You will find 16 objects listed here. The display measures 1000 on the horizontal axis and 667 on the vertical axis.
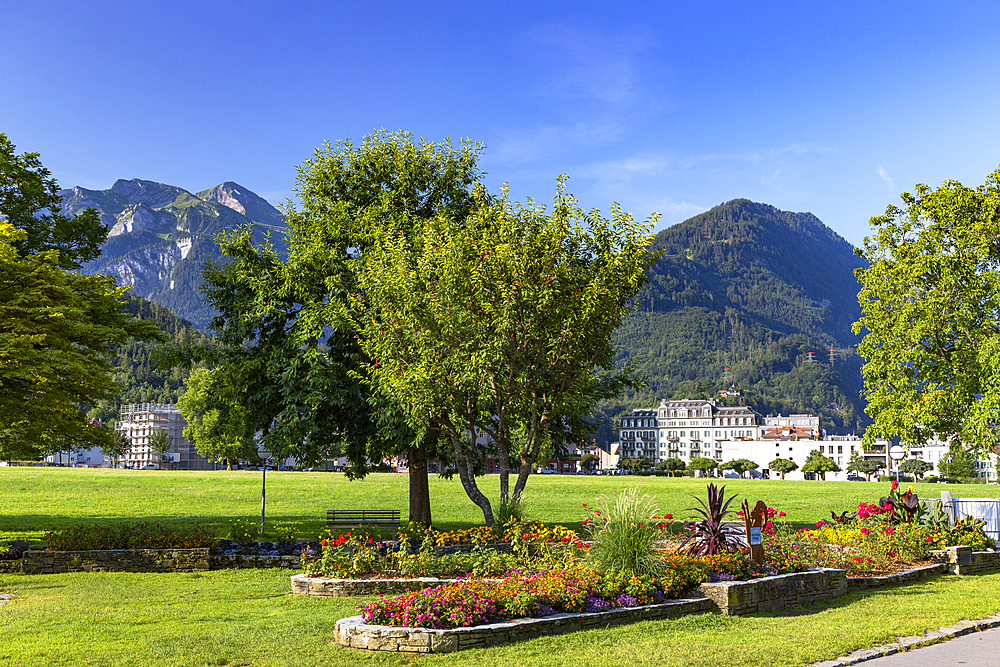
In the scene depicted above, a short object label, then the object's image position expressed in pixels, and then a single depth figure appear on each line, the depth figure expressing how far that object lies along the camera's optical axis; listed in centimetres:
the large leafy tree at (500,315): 1891
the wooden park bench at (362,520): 2522
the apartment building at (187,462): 17935
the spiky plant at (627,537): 1329
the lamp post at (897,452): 2998
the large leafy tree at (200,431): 9125
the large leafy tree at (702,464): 12656
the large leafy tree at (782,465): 13188
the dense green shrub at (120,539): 1941
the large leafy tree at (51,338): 1908
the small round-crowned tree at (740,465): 13588
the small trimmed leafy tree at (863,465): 13512
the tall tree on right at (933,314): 2538
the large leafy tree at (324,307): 2398
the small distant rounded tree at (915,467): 12977
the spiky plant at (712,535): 1509
